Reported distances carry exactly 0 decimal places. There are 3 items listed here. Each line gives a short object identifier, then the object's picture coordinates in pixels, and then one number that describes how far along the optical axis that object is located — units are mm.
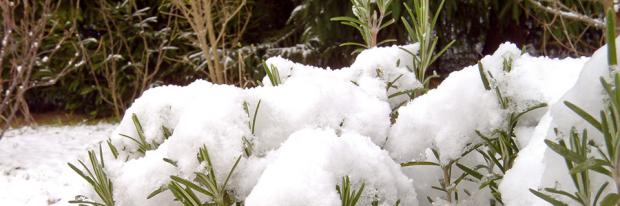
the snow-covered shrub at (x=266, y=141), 769
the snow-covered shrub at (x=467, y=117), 853
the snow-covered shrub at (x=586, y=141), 539
